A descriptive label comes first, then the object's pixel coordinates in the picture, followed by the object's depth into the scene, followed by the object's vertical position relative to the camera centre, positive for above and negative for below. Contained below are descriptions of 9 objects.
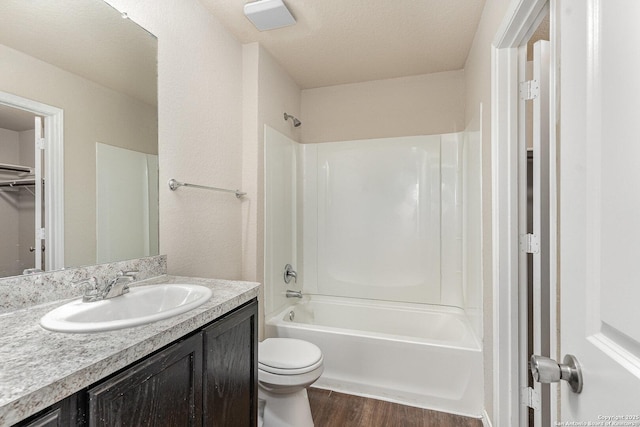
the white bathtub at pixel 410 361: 1.88 -0.98
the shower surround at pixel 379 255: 2.02 -0.38
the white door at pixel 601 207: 0.43 +0.01
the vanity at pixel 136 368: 0.60 -0.39
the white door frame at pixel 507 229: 1.40 -0.08
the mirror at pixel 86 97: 1.03 +0.45
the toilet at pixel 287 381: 1.62 -0.90
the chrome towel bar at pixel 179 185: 1.56 +0.14
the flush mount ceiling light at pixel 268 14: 1.74 +1.17
